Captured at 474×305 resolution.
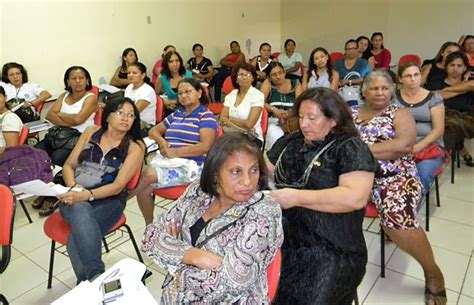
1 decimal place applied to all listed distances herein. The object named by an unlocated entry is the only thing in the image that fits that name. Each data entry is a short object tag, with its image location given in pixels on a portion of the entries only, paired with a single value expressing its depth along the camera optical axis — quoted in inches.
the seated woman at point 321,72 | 156.7
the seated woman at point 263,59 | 244.1
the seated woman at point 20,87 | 158.2
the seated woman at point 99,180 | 70.6
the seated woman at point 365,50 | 235.8
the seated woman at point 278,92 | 144.6
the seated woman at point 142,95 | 138.2
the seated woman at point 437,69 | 146.3
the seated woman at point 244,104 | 121.9
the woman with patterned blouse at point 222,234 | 46.2
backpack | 82.0
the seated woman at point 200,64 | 249.8
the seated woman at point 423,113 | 96.5
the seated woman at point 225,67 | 261.3
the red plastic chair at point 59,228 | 74.8
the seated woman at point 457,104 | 124.3
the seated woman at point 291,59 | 259.3
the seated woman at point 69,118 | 123.0
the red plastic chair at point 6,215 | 62.6
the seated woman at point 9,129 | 110.0
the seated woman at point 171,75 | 167.8
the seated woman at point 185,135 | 96.8
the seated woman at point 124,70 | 209.8
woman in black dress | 54.2
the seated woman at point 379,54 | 242.8
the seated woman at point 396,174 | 75.7
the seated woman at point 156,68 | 221.8
